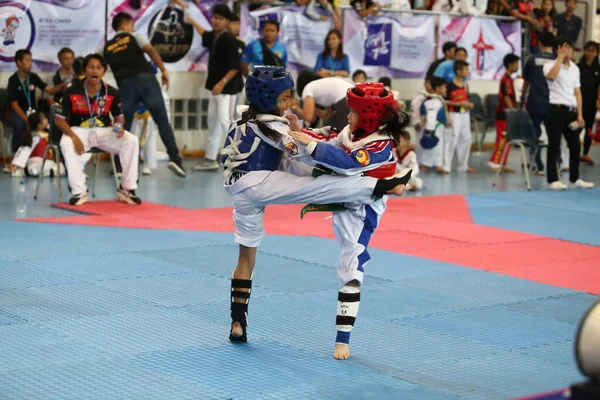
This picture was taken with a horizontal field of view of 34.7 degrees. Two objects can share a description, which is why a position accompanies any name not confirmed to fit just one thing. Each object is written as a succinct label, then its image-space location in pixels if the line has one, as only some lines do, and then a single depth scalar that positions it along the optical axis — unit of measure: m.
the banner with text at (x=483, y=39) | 16.45
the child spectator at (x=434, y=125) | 13.23
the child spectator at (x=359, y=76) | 13.13
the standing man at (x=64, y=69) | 12.41
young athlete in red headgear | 4.88
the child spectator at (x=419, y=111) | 13.41
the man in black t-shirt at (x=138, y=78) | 11.43
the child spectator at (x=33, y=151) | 11.75
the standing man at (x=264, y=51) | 13.38
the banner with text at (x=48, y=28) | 12.34
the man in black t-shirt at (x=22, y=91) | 12.12
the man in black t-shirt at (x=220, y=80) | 12.73
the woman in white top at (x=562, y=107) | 12.08
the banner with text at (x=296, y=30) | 14.16
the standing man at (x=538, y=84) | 12.58
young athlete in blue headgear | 4.86
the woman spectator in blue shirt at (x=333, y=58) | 13.87
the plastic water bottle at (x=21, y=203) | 9.37
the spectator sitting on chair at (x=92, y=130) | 9.88
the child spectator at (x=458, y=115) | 13.73
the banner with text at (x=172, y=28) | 13.23
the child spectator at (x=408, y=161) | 11.53
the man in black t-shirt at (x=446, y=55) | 14.98
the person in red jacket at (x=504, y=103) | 14.39
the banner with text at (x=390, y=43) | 15.36
